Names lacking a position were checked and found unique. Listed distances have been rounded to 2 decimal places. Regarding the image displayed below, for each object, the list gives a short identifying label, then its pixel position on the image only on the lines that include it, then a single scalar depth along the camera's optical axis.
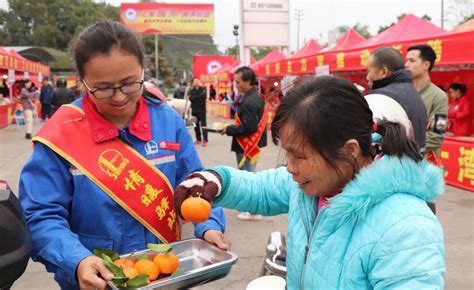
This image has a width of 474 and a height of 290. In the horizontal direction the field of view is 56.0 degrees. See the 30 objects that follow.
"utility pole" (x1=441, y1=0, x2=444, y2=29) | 43.50
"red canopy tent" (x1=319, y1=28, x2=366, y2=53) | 9.62
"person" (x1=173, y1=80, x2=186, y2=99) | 14.34
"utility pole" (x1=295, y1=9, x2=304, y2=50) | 58.69
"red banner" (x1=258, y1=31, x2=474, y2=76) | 5.83
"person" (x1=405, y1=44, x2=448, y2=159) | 3.95
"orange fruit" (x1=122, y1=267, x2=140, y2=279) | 1.26
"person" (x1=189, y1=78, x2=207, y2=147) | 10.39
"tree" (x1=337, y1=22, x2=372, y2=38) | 65.06
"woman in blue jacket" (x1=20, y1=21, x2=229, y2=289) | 1.37
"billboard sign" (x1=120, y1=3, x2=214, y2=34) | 36.31
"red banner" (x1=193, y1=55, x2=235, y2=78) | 28.88
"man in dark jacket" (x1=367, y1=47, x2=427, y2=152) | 3.13
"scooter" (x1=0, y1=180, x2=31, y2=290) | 1.10
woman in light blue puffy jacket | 0.96
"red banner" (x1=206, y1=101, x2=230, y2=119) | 18.95
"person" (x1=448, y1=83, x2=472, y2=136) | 8.38
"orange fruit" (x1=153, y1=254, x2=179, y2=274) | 1.38
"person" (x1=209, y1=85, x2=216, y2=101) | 24.81
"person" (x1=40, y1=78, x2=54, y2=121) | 15.34
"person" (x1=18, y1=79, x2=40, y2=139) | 11.90
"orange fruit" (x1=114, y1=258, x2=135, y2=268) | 1.31
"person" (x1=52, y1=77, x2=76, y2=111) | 11.88
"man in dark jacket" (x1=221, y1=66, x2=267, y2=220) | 4.94
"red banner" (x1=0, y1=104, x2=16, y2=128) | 14.48
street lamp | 24.37
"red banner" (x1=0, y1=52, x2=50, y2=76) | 14.72
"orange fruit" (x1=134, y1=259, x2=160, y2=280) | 1.32
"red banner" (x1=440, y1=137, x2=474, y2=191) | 6.25
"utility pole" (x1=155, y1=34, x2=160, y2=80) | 43.78
